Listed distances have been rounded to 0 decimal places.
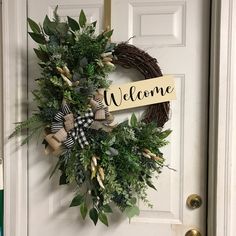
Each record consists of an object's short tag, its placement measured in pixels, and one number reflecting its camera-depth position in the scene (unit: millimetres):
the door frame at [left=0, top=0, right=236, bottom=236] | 1095
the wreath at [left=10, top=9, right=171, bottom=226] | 1046
